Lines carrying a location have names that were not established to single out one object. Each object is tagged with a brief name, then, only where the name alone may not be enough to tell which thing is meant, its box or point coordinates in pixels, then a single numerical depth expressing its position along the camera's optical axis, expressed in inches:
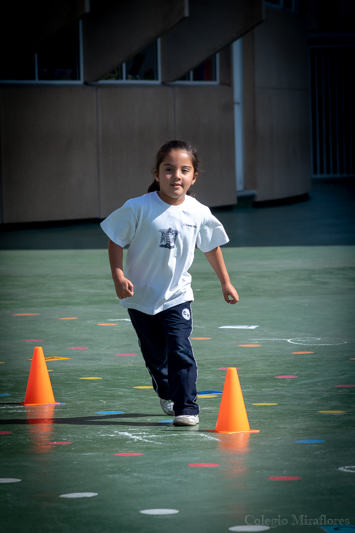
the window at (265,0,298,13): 2210.9
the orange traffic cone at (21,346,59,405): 499.2
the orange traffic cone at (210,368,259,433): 438.0
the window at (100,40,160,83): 1851.6
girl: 467.5
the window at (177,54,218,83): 2017.7
